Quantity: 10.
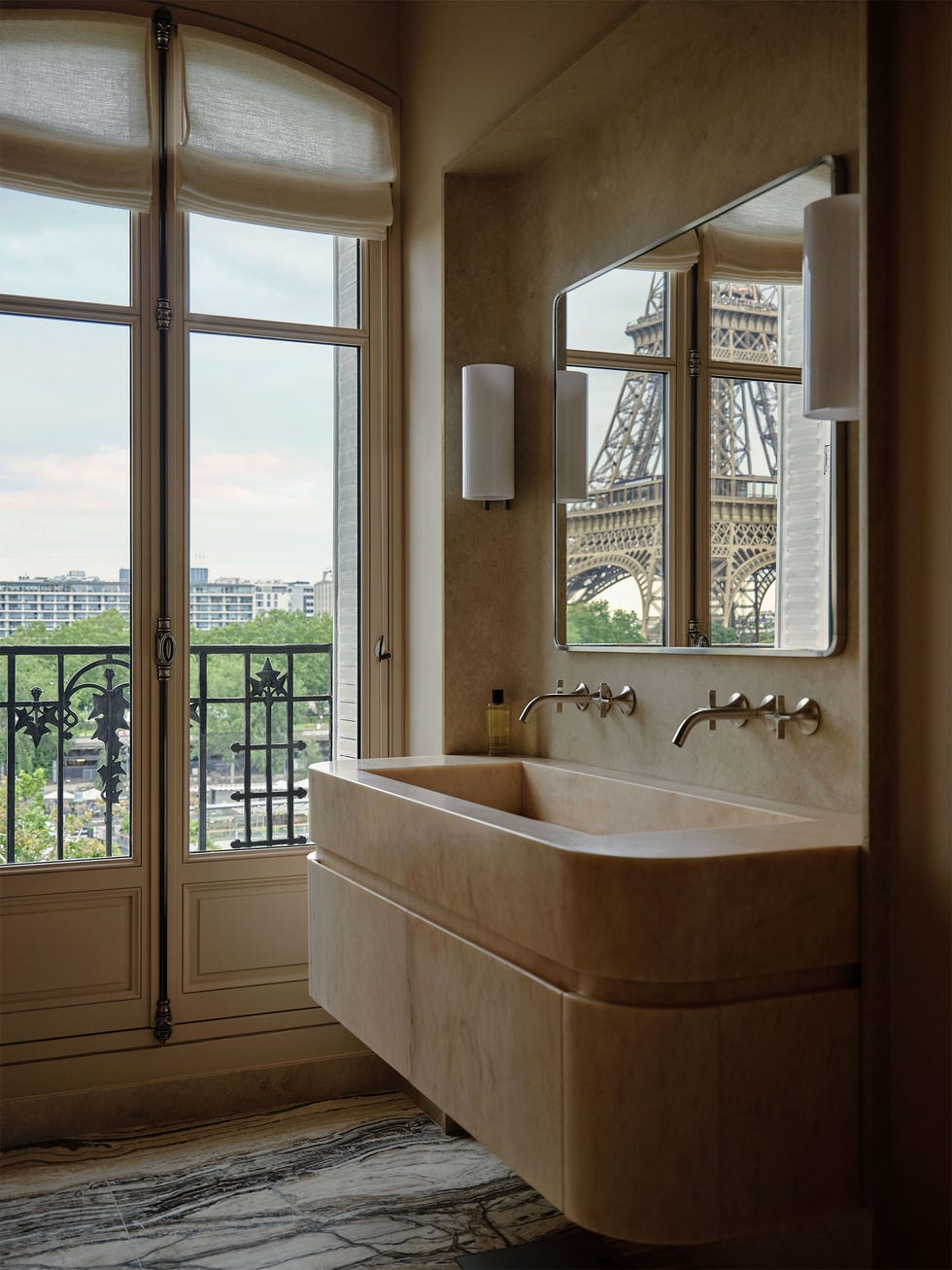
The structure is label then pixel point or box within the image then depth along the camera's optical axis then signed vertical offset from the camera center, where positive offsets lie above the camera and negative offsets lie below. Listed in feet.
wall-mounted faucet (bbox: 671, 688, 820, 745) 6.08 -0.48
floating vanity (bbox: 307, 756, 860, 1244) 4.78 -1.71
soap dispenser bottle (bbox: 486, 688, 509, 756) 9.03 -0.79
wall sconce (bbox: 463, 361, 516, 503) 8.89 +1.55
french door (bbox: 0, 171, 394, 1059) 9.27 +0.23
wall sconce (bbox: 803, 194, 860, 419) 5.55 +1.56
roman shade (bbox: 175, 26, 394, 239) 9.47 +4.12
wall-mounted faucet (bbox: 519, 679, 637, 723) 7.82 -0.51
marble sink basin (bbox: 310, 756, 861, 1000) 4.74 -1.17
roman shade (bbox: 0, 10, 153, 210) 8.95 +4.16
